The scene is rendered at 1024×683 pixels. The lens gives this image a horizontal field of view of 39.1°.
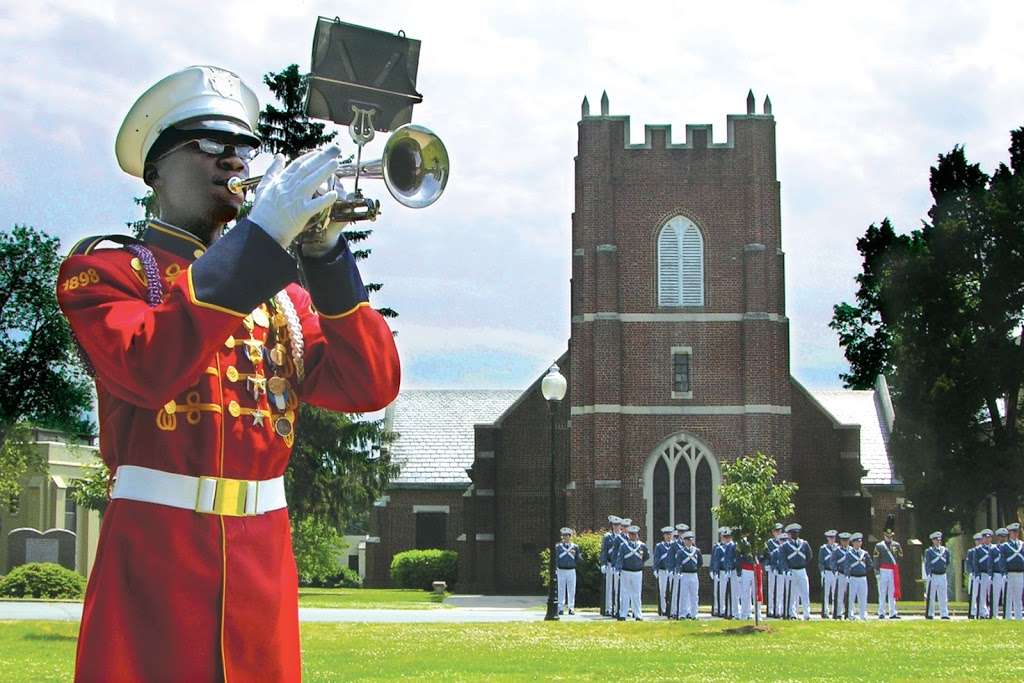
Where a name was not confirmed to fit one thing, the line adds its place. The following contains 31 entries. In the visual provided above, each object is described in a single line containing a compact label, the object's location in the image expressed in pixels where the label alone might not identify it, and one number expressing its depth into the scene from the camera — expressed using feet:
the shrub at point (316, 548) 151.02
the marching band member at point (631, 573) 100.48
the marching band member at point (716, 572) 105.09
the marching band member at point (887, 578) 107.96
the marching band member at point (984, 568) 103.76
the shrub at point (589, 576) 130.52
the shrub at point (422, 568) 175.94
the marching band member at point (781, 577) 103.60
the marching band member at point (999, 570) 101.96
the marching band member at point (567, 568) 107.55
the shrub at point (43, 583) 106.63
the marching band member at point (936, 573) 107.14
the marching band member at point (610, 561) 104.63
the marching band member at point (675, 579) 102.42
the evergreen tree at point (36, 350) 90.38
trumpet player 12.55
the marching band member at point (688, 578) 101.04
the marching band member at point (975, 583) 105.50
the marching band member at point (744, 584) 98.48
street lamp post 90.99
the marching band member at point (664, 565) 105.29
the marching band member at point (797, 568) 103.04
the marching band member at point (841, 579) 106.01
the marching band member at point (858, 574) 105.19
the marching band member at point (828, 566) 108.06
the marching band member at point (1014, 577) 100.78
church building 150.92
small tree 82.43
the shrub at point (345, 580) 185.16
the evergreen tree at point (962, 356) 144.77
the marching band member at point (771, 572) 104.22
